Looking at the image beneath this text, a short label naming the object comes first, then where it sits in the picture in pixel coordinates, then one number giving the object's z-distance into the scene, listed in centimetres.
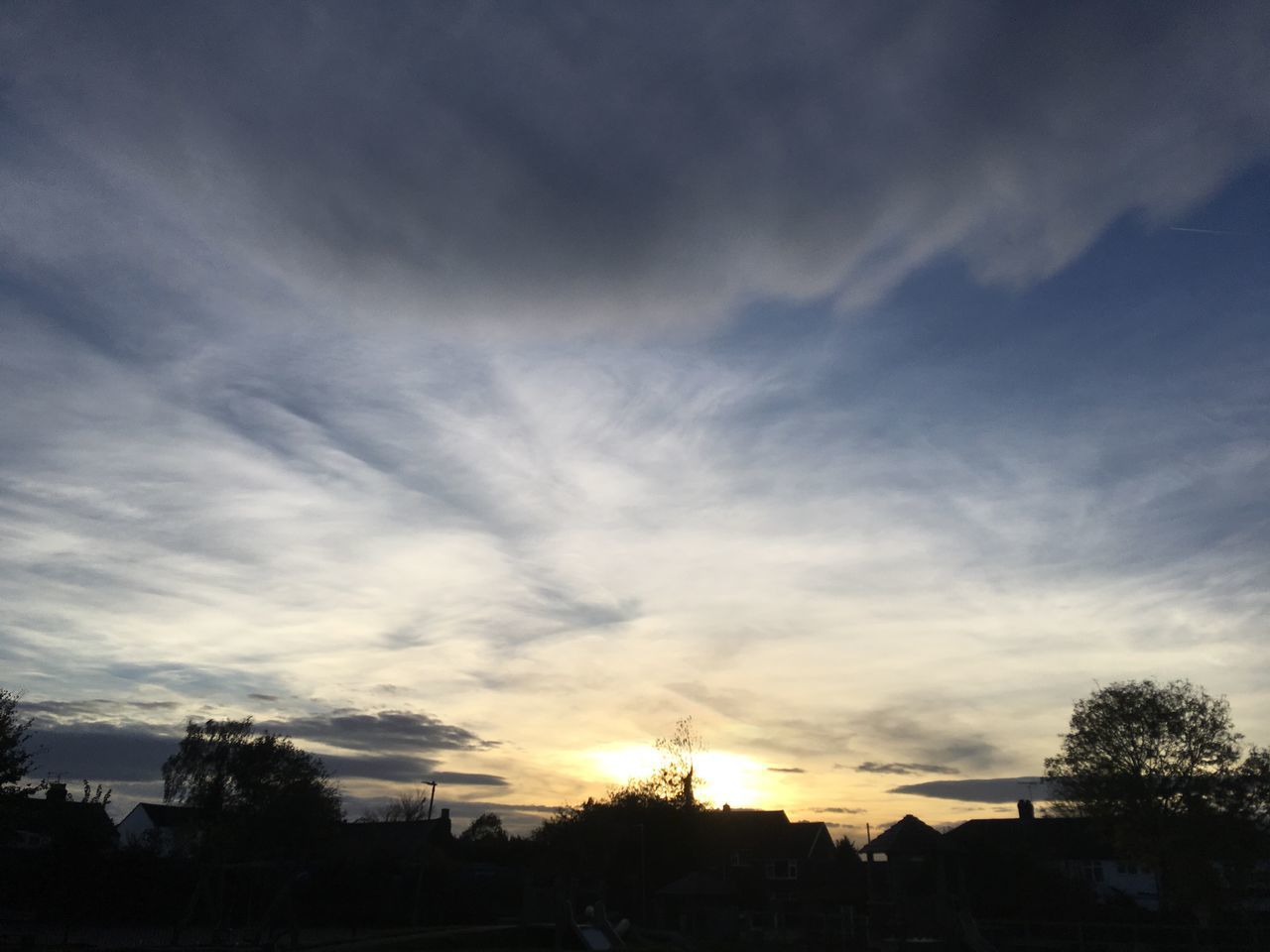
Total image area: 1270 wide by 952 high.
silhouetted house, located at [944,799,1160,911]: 5059
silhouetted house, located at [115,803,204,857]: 5522
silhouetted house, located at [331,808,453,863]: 6456
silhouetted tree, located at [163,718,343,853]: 5372
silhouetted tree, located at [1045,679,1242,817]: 5044
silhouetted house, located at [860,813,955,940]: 4384
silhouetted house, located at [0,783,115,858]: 4562
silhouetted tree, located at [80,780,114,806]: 4791
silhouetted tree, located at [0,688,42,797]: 3056
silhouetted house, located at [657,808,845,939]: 6031
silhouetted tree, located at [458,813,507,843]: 12942
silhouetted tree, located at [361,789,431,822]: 12344
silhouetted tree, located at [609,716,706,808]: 8301
